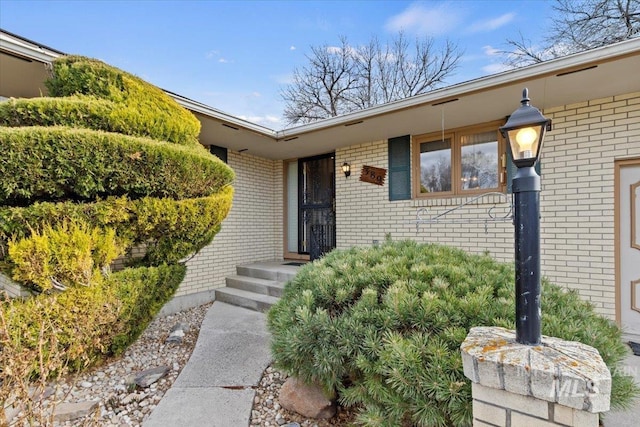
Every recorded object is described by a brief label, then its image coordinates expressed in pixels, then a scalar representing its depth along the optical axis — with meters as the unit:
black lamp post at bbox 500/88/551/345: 1.19
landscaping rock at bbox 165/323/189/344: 3.47
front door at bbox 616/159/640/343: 3.46
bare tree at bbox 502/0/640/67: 6.73
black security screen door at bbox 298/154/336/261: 6.14
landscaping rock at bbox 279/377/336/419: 2.04
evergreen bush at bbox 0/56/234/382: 2.24
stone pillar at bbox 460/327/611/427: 0.97
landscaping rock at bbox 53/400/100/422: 2.08
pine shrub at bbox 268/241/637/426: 1.46
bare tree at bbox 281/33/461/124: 11.83
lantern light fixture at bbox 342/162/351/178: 5.55
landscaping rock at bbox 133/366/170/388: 2.54
